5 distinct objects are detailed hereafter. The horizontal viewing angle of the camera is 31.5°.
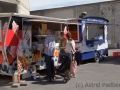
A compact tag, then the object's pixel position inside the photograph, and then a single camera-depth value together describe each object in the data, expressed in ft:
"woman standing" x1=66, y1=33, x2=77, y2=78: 25.77
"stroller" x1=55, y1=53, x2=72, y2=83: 25.50
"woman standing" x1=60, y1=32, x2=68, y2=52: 29.67
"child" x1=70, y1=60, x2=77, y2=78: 25.73
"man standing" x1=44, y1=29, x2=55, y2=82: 24.95
